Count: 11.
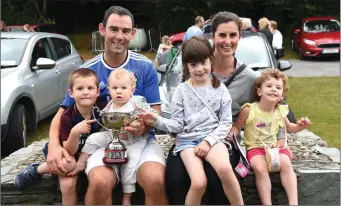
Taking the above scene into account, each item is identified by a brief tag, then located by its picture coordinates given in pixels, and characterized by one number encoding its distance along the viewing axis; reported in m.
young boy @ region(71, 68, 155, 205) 3.11
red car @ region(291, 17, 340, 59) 16.38
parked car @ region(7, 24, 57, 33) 15.85
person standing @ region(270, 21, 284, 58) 12.46
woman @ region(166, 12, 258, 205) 3.21
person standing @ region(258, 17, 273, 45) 12.38
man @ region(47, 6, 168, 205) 3.08
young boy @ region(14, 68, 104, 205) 3.15
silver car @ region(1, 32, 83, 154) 6.04
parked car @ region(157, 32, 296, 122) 6.56
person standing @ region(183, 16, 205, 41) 10.14
